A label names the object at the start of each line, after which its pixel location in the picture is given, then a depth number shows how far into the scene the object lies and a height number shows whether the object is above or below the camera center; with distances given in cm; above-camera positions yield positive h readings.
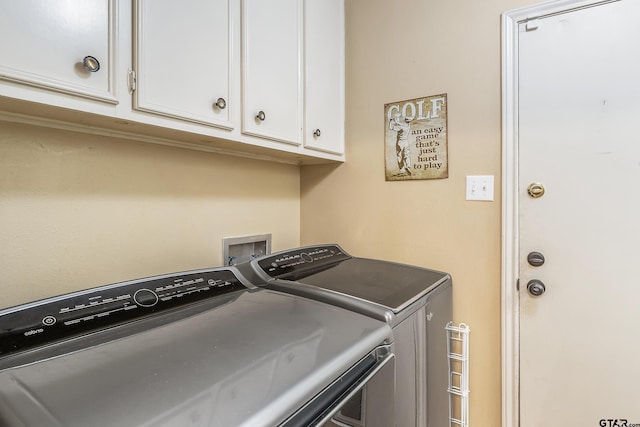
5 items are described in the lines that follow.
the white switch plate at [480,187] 142 +11
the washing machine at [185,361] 52 -30
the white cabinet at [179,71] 74 +42
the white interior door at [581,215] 119 -1
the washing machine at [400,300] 100 -29
